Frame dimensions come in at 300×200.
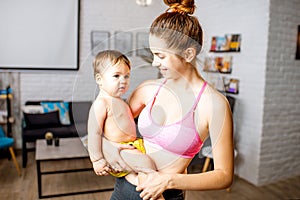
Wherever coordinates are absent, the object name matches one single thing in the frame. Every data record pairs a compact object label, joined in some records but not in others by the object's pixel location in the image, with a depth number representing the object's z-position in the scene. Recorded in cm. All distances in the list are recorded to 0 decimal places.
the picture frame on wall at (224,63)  359
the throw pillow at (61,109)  416
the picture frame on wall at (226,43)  344
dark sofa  379
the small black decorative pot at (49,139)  324
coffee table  286
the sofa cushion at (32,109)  405
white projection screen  410
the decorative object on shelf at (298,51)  329
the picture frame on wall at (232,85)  351
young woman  75
